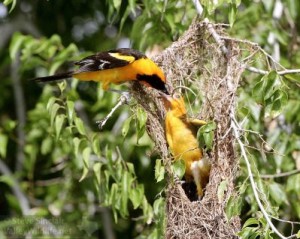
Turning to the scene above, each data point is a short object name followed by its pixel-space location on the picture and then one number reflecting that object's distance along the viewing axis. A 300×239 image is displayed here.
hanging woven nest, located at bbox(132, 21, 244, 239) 8.53
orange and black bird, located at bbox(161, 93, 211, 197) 9.12
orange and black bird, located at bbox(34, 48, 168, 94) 9.46
